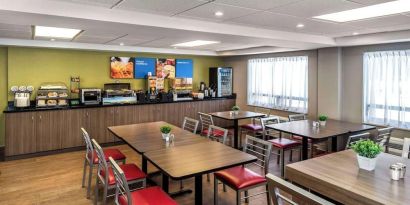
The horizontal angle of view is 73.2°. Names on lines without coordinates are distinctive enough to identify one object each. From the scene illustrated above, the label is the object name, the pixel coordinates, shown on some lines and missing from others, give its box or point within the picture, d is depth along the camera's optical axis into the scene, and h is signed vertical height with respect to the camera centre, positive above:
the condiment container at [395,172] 2.02 -0.56
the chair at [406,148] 2.87 -0.54
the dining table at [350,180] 1.79 -0.62
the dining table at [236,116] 5.43 -0.40
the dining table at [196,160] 2.39 -0.62
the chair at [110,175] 2.87 -0.87
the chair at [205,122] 6.57 -0.62
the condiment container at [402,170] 2.04 -0.55
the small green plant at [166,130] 3.41 -0.42
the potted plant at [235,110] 5.81 -0.29
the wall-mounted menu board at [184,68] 7.54 +0.78
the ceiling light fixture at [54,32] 4.13 +1.03
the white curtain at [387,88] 4.47 +0.14
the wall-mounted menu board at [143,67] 6.91 +0.75
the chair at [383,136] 3.99 -0.59
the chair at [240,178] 2.76 -0.85
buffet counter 5.04 -0.52
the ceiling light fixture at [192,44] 5.80 +1.15
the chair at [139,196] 2.25 -0.89
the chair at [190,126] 5.86 -0.69
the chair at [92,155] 3.47 -0.80
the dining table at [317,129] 3.88 -0.50
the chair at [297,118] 4.97 -0.42
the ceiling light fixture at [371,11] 2.77 +0.94
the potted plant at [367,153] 2.18 -0.46
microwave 5.78 +0.00
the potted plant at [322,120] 4.44 -0.38
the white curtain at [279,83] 6.10 +0.32
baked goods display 5.40 +0.02
